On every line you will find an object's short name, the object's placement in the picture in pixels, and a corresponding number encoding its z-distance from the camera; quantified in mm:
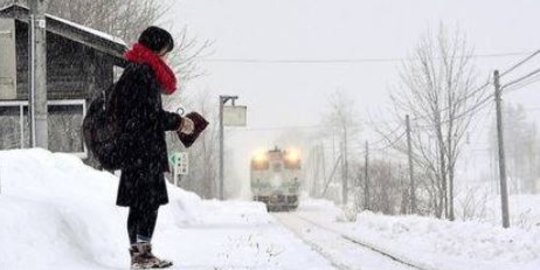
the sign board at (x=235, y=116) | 45938
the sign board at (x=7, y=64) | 14070
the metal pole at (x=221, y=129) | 42156
